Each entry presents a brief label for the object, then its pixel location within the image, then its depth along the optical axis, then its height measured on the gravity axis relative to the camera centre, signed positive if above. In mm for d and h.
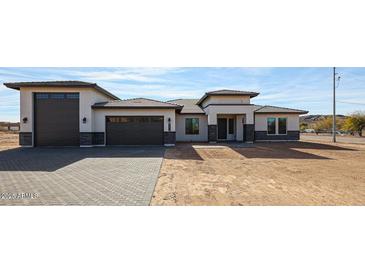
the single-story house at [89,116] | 17562 +1484
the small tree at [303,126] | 60134 +2310
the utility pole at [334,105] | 24453 +3291
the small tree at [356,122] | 37594 +2231
